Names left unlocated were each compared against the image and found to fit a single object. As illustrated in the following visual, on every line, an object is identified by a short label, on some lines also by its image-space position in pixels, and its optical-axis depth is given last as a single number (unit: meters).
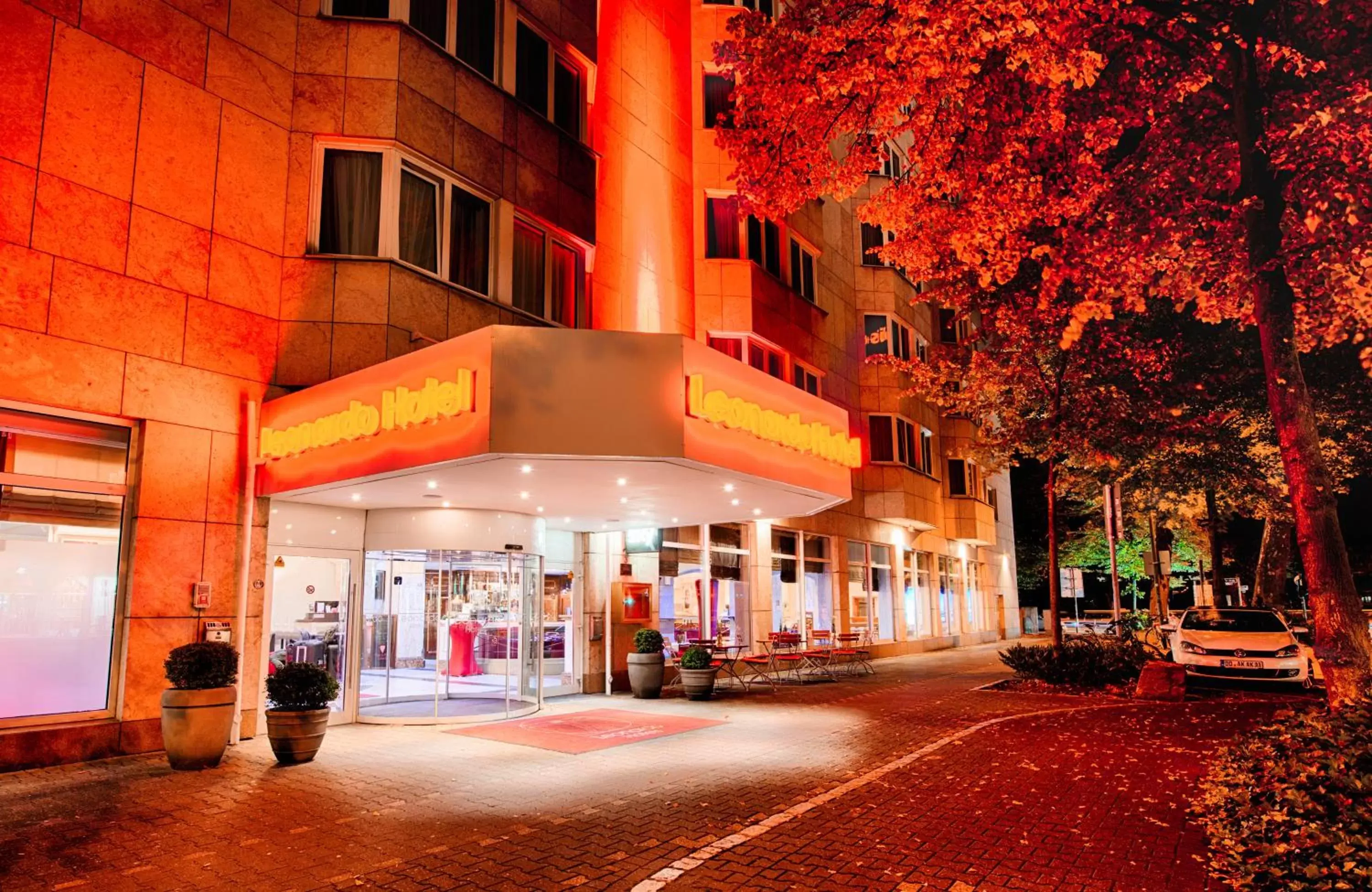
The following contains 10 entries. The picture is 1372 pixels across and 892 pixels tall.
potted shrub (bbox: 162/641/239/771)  9.54
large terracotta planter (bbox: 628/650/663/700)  16.20
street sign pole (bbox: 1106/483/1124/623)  17.17
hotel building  9.99
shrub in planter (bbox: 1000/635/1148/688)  16.97
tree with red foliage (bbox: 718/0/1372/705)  9.11
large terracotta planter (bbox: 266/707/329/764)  9.90
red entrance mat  11.49
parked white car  15.89
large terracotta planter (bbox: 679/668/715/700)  16.12
